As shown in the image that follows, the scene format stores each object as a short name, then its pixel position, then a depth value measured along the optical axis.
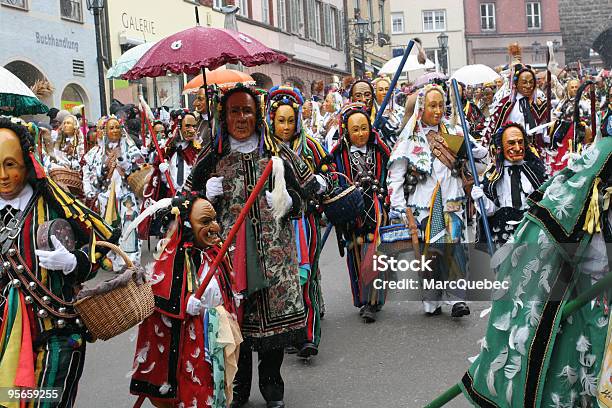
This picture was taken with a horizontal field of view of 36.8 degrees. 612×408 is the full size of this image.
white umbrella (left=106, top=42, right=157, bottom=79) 9.33
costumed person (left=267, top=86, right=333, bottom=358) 6.36
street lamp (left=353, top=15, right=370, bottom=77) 29.77
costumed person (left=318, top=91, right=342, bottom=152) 14.52
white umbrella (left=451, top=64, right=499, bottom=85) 17.58
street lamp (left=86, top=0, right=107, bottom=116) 16.48
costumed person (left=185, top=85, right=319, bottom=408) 5.21
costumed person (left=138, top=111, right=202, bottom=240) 9.45
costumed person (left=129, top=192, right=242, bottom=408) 4.48
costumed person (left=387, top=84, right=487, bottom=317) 7.60
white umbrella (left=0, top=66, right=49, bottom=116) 4.76
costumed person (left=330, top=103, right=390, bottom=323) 7.73
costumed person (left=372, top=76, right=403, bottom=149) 8.84
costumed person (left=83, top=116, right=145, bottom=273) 11.52
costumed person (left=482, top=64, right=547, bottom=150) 10.30
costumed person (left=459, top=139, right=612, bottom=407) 3.56
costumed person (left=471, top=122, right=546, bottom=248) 7.48
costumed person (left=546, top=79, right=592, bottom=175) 7.89
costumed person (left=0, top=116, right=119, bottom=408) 3.96
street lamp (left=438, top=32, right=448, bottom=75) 30.80
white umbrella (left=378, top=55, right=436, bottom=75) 13.94
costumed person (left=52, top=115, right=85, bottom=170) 13.29
